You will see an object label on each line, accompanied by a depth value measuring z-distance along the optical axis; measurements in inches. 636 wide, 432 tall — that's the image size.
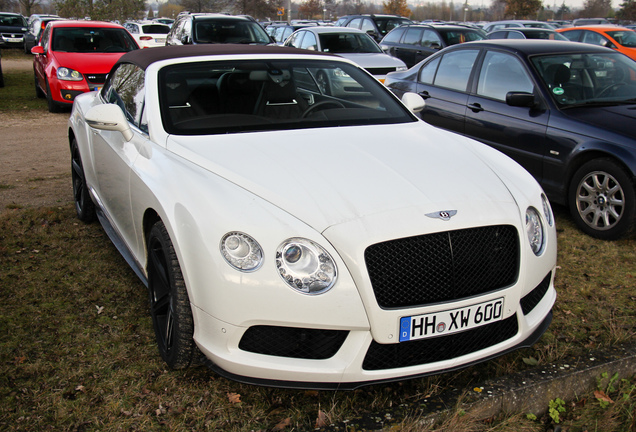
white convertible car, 95.3
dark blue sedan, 189.5
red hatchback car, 420.5
